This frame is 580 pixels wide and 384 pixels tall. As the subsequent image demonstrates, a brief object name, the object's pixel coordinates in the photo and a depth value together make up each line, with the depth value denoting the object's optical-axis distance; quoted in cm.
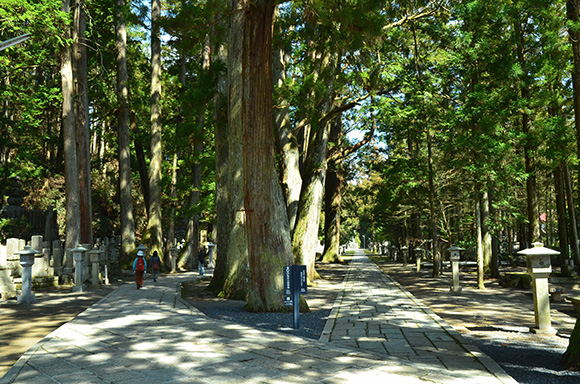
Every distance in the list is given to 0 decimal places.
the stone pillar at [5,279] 1385
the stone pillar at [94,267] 1775
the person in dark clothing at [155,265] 1938
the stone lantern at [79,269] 1596
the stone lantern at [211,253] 3187
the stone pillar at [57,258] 1767
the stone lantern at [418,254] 2810
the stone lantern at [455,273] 1670
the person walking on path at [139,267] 1586
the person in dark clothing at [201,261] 2350
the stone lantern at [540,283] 869
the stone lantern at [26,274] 1286
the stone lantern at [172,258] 2733
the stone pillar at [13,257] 1539
